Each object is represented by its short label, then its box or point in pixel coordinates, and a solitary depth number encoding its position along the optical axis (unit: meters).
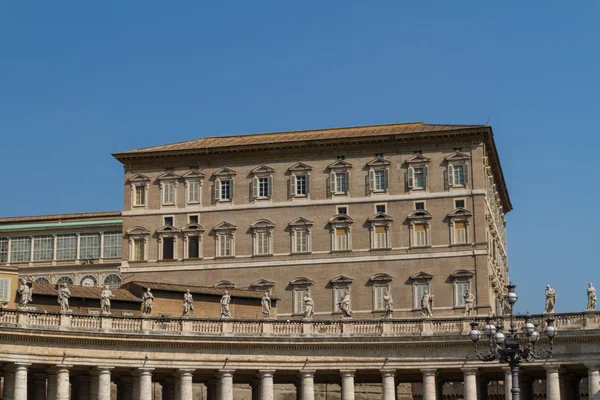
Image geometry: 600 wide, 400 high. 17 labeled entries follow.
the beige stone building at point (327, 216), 105.38
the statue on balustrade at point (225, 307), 75.06
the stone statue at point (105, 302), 72.00
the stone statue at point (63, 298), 70.49
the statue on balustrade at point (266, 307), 76.81
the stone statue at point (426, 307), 74.62
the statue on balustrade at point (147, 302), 73.62
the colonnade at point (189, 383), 68.88
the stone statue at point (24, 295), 69.50
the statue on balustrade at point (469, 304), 75.06
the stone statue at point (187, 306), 73.88
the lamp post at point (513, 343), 48.69
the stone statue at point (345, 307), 76.12
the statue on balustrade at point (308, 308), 75.25
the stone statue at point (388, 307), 75.12
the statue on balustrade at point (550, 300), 71.31
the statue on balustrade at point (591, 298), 70.44
